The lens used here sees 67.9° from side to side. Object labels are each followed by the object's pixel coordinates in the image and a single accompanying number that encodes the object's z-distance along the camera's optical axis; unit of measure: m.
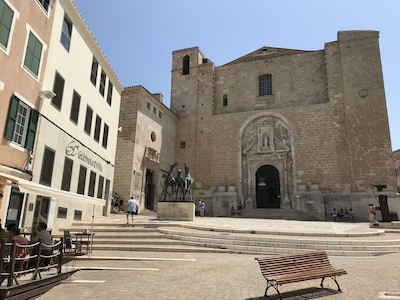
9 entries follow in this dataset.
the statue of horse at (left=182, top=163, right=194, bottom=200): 16.43
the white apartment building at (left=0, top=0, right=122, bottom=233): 11.02
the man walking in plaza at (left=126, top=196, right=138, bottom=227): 13.63
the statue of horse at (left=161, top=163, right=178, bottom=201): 15.81
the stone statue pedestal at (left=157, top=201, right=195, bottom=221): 15.59
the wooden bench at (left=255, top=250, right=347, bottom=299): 5.07
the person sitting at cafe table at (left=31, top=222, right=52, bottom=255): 6.38
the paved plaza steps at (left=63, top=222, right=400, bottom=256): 9.88
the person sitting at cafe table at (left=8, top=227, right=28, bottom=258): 5.66
